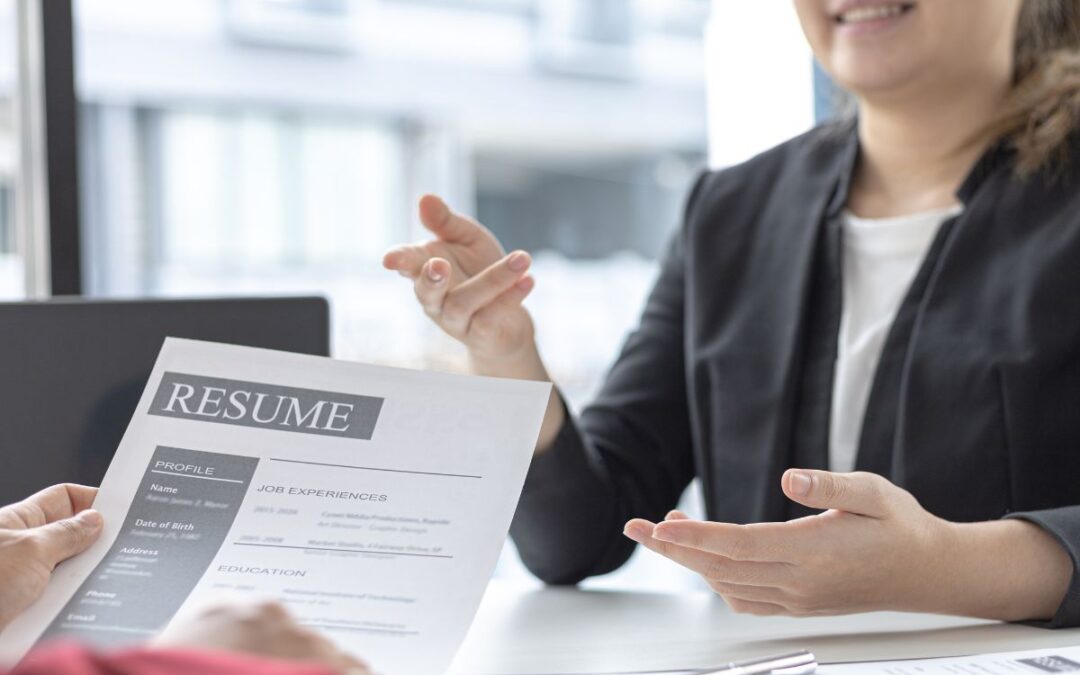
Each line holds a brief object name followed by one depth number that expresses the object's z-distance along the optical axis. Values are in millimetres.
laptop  820
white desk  688
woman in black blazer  956
